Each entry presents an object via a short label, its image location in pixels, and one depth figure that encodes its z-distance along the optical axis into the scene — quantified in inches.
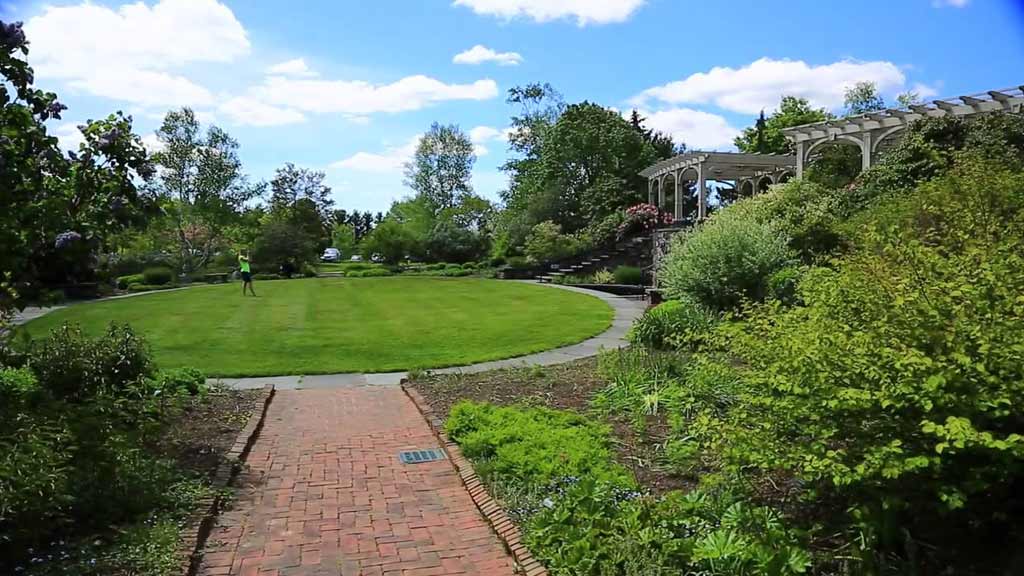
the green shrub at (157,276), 1131.9
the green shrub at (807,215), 463.4
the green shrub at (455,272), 1255.8
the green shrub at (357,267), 1391.5
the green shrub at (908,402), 99.9
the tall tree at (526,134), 1678.2
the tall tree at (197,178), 1412.4
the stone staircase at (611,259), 1029.2
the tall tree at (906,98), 1577.3
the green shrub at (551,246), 1122.0
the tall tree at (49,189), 164.2
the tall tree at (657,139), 1750.7
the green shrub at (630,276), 905.5
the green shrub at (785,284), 348.2
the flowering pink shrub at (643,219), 1083.9
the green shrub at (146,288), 1047.0
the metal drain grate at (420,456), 211.3
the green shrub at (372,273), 1301.2
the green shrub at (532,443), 174.0
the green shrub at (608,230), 1125.1
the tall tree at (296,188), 1947.6
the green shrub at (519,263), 1139.9
